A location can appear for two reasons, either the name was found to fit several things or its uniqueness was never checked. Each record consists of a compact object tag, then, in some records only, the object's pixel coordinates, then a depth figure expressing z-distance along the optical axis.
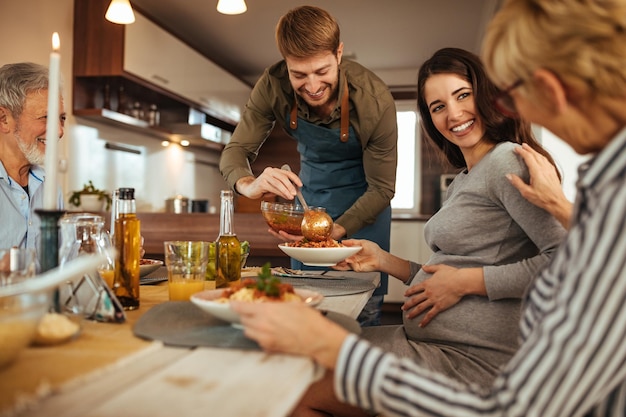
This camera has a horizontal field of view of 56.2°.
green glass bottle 1.40
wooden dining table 0.62
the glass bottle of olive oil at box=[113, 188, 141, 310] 1.13
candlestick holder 1.00
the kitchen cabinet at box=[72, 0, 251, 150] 4.20
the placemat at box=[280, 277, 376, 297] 1.44
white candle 0.91
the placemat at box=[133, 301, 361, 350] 0.90
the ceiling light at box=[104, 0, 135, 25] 3.43
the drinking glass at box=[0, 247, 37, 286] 1.00
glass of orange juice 1.23
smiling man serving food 2.03
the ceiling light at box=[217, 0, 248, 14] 3.39
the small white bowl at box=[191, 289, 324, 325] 0.94
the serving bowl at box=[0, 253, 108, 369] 0.71
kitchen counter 3.25
